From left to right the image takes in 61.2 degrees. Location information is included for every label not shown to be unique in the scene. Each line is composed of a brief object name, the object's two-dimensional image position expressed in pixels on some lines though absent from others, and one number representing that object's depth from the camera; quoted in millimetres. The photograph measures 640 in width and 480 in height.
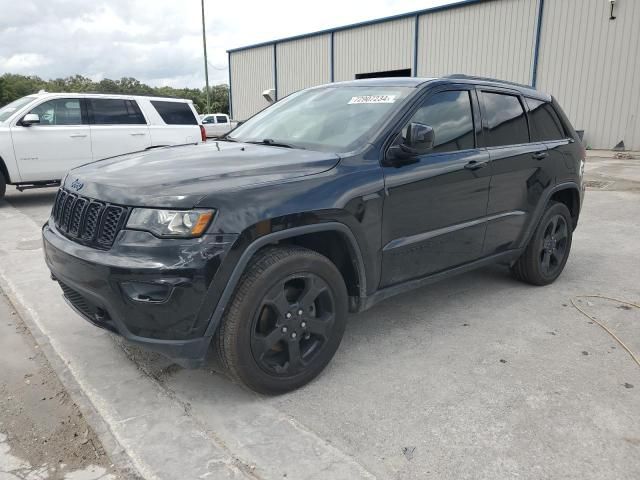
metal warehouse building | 17203
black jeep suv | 2580
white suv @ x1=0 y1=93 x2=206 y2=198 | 8664
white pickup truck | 26062
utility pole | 34688
